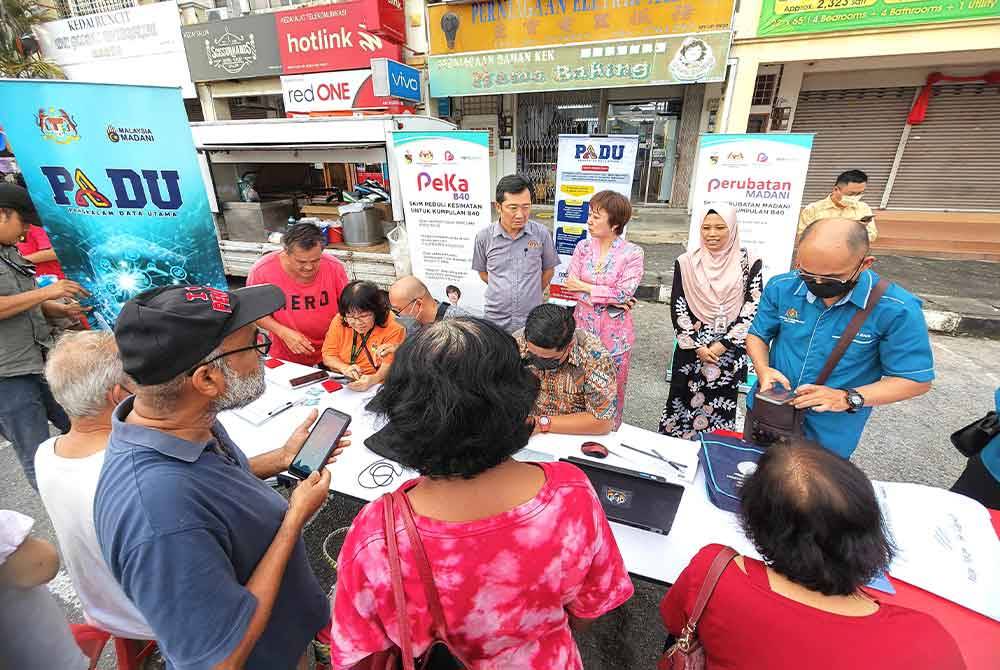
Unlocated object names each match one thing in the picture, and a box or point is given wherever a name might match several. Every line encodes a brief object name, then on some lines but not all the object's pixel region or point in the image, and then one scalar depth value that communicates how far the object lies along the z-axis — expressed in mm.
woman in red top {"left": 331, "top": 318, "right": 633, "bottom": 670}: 860
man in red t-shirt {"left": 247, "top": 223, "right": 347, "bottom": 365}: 2936
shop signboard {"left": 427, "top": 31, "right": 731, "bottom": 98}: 6852
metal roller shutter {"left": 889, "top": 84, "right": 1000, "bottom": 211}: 7973
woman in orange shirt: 2705
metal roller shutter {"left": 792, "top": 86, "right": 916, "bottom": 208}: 8375
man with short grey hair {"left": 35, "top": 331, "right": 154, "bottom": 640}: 1326
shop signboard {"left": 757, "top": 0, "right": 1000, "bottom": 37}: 5844
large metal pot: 5835
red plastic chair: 1544
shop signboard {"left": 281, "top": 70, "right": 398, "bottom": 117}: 7293
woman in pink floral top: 3209
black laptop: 1558
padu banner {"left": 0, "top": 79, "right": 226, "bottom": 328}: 2924
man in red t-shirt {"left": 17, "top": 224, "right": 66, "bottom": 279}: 3639
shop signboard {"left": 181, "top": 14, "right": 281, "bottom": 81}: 8617
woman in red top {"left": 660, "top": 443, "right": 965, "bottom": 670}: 872
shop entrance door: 9578
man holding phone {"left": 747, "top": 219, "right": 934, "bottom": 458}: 1783
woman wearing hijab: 2908
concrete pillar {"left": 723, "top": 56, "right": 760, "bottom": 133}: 6824
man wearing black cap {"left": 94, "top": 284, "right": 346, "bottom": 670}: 961
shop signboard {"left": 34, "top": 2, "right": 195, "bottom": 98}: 9117
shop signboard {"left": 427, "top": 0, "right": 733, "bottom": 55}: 6785
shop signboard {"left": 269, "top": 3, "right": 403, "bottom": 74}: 8023
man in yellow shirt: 4855
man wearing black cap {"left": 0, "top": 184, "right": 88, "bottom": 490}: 2426
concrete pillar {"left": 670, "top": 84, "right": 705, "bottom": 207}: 9055
